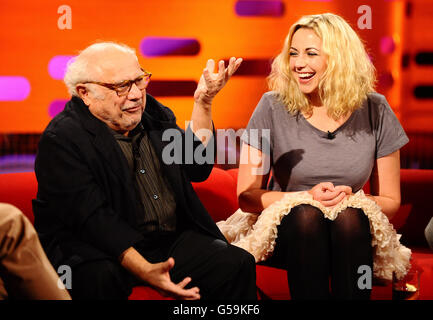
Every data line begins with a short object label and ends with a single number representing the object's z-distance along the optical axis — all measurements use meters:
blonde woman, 6.01
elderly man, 5.65
